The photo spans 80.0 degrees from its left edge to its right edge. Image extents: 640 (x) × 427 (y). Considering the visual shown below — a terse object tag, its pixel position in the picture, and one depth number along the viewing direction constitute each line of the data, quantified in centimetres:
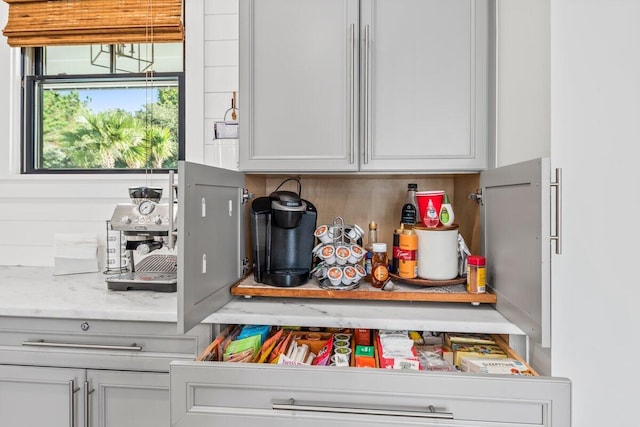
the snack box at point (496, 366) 101
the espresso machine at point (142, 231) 144
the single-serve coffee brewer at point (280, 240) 132
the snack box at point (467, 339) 121
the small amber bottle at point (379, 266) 132
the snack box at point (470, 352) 112
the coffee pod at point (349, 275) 128
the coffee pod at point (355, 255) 131
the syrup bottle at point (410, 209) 150
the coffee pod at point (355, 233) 140
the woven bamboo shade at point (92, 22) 181
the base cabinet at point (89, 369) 122
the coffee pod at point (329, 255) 131
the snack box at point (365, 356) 110
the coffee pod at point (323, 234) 137
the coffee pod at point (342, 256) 131
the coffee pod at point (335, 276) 128
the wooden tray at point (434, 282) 130
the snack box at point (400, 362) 106
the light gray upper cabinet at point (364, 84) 131
